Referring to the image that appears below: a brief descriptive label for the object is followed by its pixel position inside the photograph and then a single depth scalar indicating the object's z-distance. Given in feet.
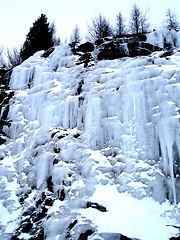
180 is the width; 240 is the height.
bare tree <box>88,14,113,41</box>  51.77
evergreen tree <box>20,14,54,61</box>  40.29
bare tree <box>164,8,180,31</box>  48.17
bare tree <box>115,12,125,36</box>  52.29
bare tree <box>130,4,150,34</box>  50.44
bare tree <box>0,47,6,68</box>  66.90
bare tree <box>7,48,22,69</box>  64.30
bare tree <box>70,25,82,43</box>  67.04
